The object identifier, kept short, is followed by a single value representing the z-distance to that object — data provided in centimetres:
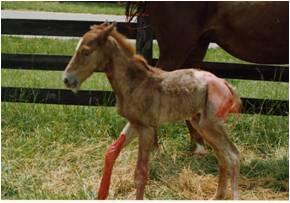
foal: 294
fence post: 495
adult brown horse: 407
